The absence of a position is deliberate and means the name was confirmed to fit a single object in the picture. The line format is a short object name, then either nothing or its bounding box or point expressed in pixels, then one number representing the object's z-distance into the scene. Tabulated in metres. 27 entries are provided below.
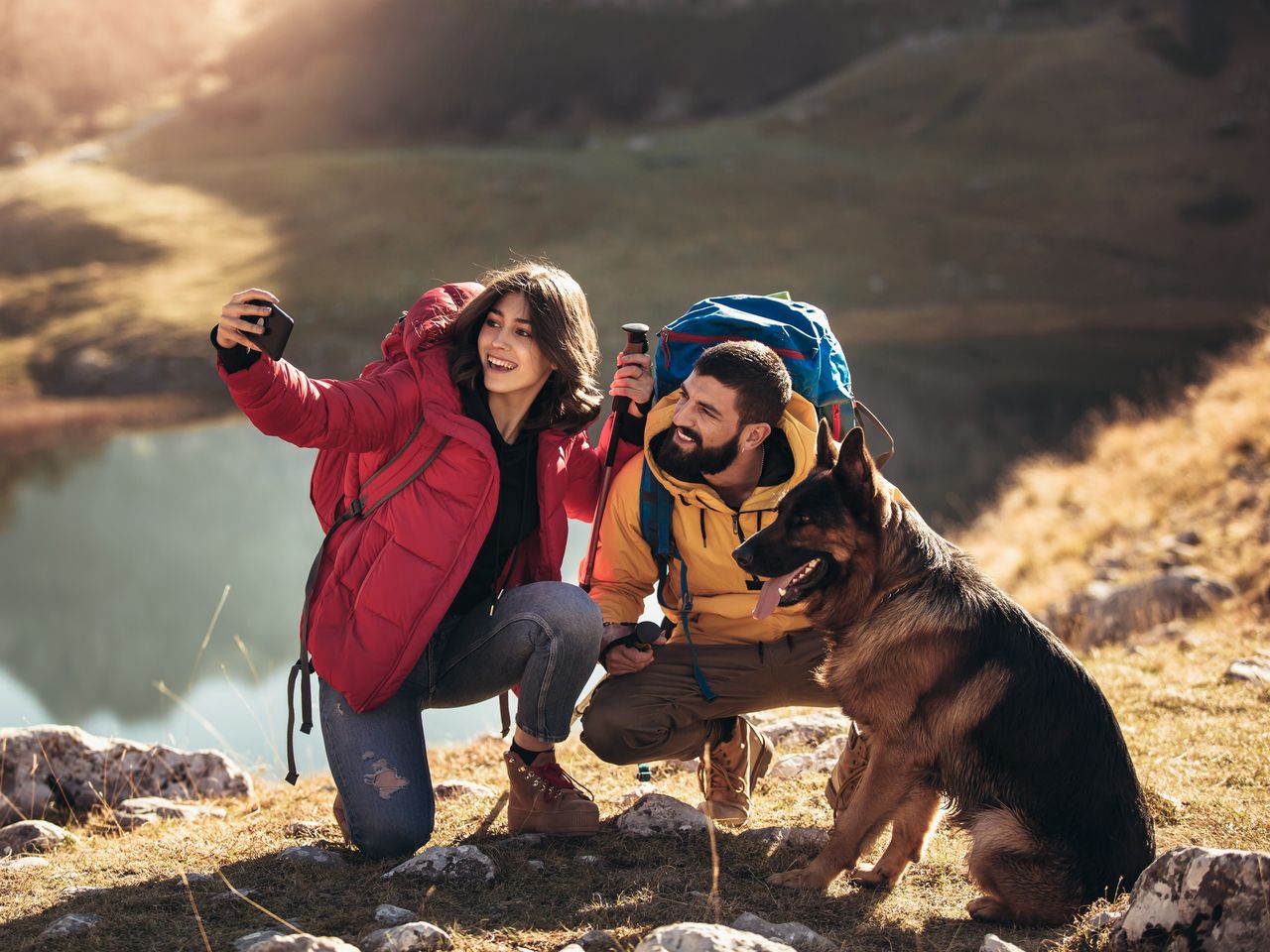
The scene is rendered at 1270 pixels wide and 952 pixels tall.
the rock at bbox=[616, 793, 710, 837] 5.08
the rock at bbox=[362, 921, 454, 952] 3.71
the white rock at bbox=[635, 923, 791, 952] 3.34
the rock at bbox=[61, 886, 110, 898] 4.34
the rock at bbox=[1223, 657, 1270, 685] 6.86
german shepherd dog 4.16
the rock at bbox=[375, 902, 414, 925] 4.03
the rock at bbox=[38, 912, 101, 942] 3.89
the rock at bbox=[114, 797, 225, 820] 5.85
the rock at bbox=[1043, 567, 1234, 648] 9.12
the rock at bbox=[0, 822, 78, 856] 5.24
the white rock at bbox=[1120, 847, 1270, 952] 3.43
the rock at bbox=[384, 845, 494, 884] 4.47
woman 4.70
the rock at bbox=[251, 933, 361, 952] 3.42
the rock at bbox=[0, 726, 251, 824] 6.12
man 4.97
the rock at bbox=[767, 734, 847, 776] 6.05
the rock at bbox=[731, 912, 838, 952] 3.88
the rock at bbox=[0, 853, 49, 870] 4.76
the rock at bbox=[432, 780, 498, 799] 5.85
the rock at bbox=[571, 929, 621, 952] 3.83
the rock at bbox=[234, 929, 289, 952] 3.68
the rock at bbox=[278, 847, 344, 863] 4.72
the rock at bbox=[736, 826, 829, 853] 4.95
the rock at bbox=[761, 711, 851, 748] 6.71
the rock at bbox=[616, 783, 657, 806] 5.59
